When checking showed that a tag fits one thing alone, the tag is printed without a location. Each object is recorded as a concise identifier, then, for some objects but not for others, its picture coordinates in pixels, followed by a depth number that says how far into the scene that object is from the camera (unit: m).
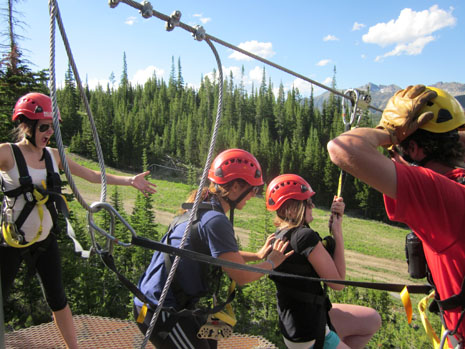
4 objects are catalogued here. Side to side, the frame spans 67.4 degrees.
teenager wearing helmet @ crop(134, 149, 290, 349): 2.54
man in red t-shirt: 1.65
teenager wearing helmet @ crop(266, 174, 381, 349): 3.00
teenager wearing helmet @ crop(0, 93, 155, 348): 3.20
